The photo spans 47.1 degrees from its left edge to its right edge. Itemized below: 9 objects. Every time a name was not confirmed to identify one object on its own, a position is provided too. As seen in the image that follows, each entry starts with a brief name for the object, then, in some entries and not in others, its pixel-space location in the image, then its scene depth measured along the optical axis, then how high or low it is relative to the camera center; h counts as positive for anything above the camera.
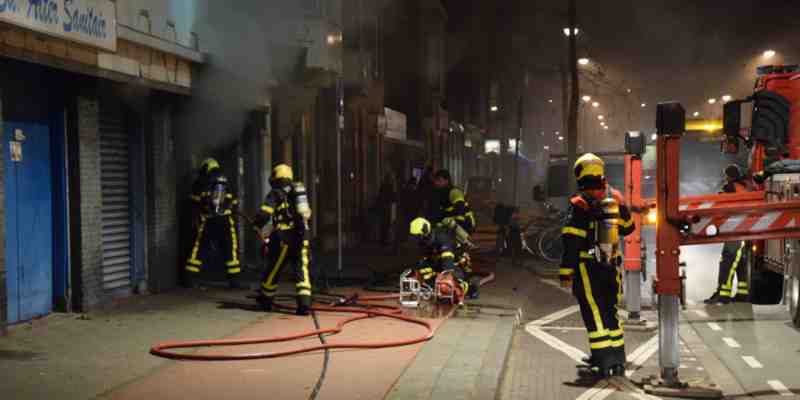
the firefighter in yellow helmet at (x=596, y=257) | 7.55 -0.64
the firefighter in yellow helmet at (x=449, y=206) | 11.19 -0.29
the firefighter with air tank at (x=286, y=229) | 10.07 -0.50
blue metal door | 9.03 -0.33
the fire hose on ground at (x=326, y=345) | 7.49 -1.42
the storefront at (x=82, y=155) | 8.90 +0.35
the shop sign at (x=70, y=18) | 7.75 +1.55
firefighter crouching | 10.95 -0.83
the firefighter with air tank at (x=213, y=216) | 12.23 -0.43
